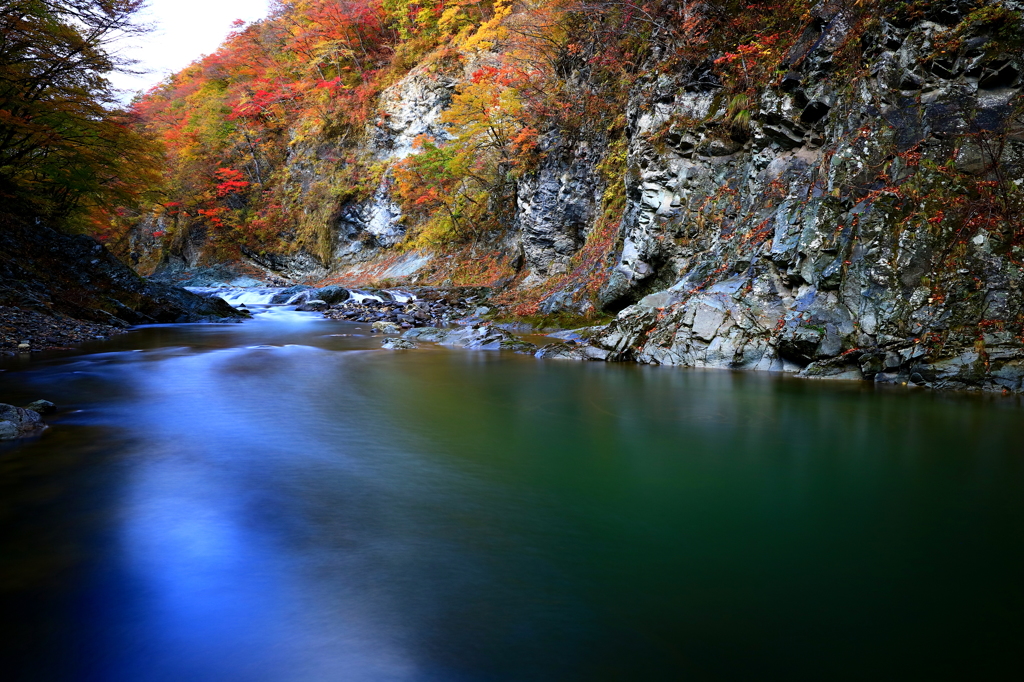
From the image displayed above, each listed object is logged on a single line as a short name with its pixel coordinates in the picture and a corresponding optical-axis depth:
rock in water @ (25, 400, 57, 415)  5.71
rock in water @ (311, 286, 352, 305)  22.11
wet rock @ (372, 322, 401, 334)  15.48
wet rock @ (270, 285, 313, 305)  23.52
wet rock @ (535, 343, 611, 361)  10.48
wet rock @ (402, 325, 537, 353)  11.99
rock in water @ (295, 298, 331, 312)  21.70
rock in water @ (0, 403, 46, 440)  4.80
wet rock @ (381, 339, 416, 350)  12.21
